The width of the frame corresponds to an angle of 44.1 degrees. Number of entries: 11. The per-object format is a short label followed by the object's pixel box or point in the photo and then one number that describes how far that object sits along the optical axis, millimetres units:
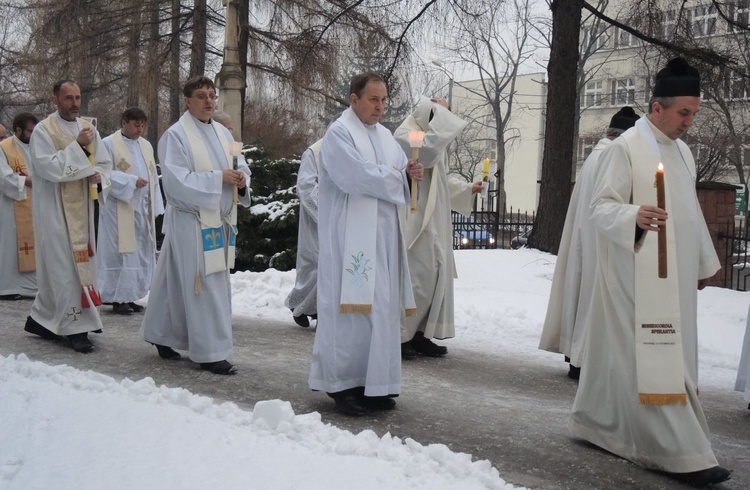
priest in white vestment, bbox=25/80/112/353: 7664
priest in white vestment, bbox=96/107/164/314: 10227
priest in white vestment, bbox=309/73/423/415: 5699
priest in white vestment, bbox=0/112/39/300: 10961
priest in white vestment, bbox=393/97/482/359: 7801
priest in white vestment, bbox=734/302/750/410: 6473
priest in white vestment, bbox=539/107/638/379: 7074
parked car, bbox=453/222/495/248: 18208
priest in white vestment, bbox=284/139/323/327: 9227
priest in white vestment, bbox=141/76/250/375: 6828
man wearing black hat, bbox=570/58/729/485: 4703
